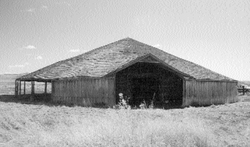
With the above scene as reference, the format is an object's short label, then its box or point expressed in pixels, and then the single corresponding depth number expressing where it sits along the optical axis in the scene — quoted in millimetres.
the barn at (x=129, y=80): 16859
